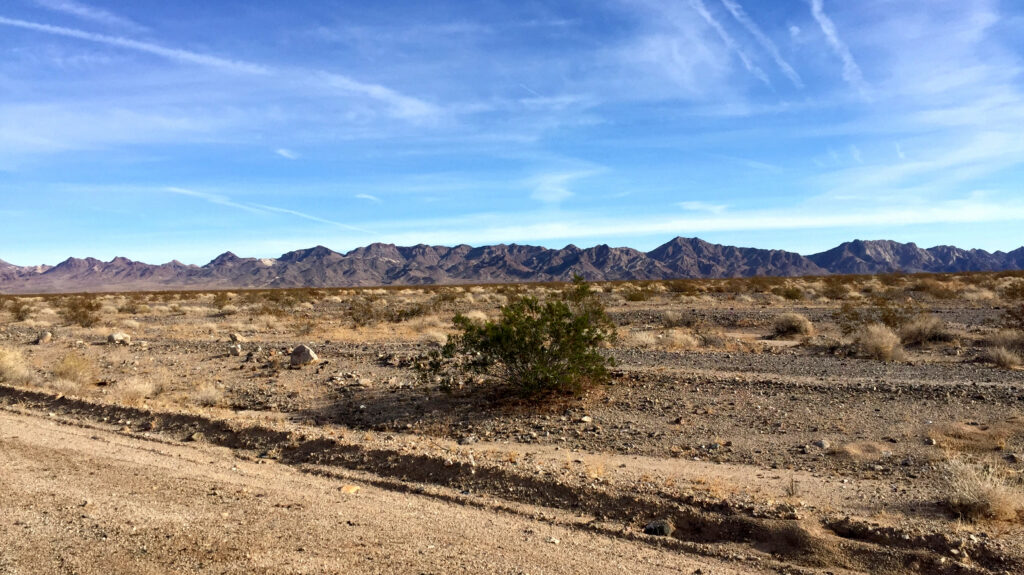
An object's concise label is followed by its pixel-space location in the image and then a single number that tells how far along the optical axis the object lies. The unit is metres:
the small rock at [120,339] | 23.69
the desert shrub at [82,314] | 33.31
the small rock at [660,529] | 6.32
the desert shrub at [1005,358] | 14.87
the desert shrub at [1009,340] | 16.51
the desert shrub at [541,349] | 12.55
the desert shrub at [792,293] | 41.44
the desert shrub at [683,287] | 48.59
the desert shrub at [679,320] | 27.11
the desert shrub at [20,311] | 39.81
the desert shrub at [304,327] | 27.25
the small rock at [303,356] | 17.81
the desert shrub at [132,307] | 43.56
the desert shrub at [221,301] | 47.25
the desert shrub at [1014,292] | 34.12
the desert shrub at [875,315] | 21.37
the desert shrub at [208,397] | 13.84
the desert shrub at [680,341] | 20.09
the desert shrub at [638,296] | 42.66
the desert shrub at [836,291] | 41.27
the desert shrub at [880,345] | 16.56
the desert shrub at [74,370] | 16.12
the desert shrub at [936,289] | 38.05
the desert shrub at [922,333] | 19.61
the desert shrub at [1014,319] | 19.64
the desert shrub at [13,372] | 15.71
